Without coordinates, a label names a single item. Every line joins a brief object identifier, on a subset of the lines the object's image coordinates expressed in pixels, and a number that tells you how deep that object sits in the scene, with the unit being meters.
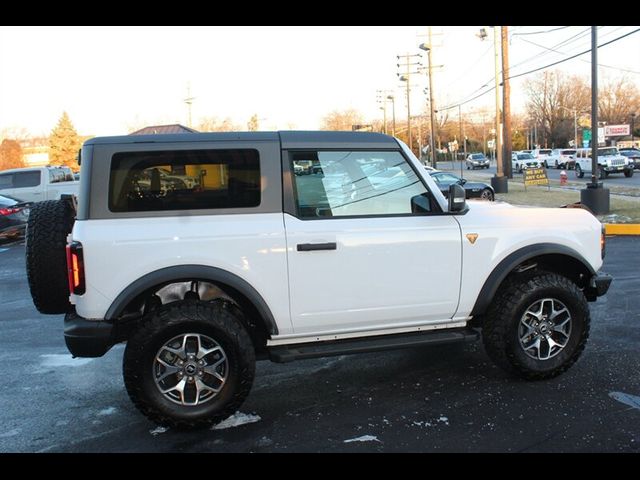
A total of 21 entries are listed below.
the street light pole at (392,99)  70.89
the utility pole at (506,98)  27.53
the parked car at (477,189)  18.31
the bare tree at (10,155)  57.89
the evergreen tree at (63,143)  71.50
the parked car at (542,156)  51.31
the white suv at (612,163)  32.25
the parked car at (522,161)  47.35
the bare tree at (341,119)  62.16
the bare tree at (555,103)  94.38
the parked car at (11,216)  13.45
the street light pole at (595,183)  13.95
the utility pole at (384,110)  81.11
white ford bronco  3.60
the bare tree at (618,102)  89.69
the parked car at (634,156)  38.25
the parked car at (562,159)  48.48
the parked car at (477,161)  61.91
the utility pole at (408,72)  54.47
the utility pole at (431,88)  39.16
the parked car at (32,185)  16.19
